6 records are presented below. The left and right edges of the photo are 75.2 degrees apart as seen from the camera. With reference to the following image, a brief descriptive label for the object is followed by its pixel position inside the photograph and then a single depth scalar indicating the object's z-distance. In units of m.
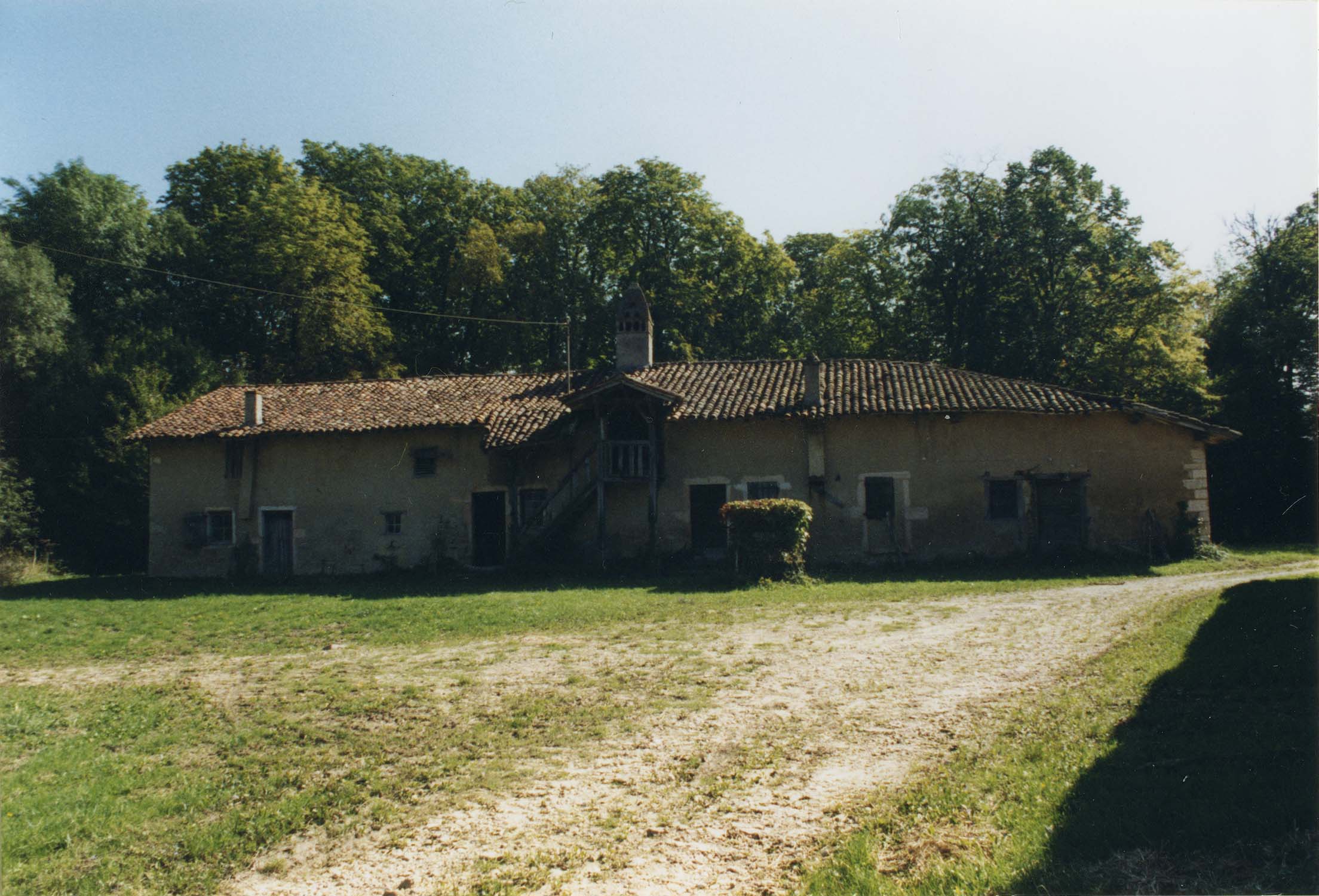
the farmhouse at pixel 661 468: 20.02
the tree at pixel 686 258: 35.28
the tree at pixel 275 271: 31.70
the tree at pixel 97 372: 28.73
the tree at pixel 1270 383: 26.03
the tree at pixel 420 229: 36.03
